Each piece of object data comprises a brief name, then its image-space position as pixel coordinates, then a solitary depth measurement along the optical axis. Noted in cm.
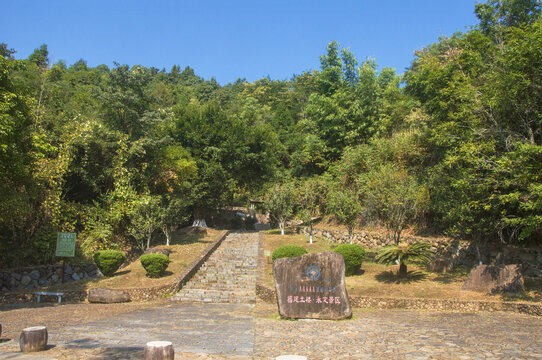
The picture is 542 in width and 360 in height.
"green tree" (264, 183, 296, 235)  2319
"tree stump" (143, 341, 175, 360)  531
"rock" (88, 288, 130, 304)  1270
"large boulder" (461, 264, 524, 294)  1148
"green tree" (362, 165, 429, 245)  1575
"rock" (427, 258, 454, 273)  1439
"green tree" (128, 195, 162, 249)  1828
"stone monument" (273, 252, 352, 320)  1012
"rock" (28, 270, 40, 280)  1443
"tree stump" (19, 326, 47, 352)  640
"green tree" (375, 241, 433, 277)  1262
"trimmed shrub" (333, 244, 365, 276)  1430
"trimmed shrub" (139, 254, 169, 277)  1436
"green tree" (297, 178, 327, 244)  2206
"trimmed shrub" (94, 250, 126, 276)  1467
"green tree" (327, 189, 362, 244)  1823
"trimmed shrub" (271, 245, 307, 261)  1463
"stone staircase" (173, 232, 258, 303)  1362
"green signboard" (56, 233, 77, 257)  1384
